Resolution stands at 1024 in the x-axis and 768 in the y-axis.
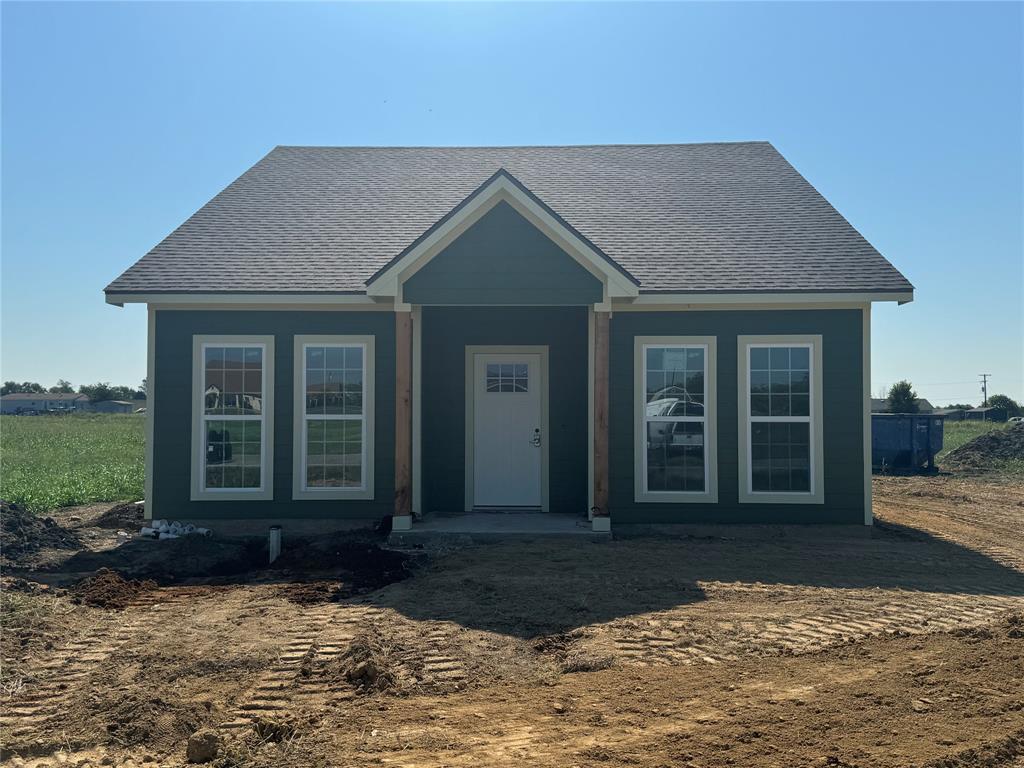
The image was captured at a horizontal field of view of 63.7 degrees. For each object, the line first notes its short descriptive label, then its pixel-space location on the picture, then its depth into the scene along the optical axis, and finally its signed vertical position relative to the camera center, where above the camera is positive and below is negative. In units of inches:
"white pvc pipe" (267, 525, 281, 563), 378.9 -57.0
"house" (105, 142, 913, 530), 406.6 +22.5
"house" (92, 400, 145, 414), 3585.1 +47.4
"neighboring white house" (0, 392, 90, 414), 4072.3 +80.3
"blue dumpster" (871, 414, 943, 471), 824.3 -19.5
